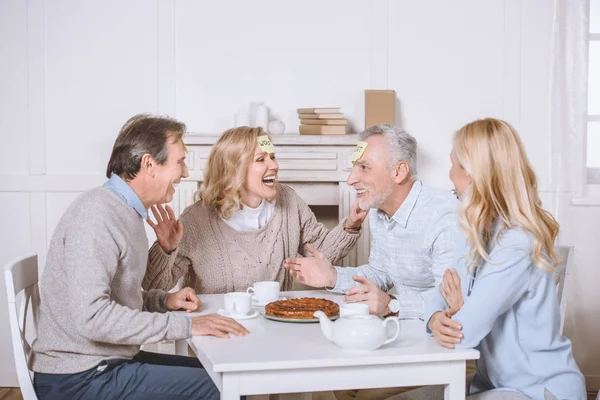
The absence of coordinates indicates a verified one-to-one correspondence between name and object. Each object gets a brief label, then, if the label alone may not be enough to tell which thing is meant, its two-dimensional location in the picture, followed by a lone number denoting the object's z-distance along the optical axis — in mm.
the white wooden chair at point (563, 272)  2643
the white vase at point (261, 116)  4035
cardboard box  4031
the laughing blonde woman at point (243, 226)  2885
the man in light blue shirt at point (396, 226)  2553
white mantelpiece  3891
